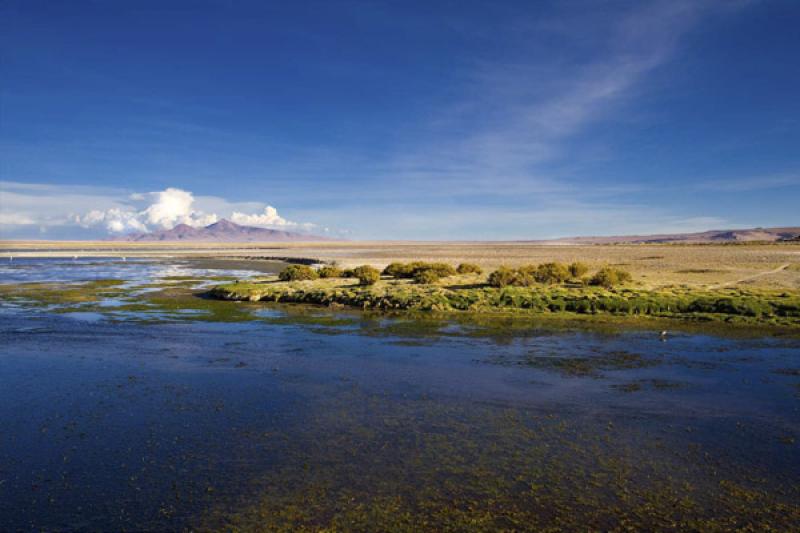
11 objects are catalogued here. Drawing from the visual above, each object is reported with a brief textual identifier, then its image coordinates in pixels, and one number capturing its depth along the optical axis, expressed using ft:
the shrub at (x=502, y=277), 108.99
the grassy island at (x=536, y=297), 78.07
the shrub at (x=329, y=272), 140.97
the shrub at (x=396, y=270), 140.46
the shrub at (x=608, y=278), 105.70
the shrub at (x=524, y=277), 109.91
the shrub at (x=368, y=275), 121.49
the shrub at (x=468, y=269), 142.41
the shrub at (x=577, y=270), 118.52
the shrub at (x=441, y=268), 130.82
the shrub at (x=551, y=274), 114.93
